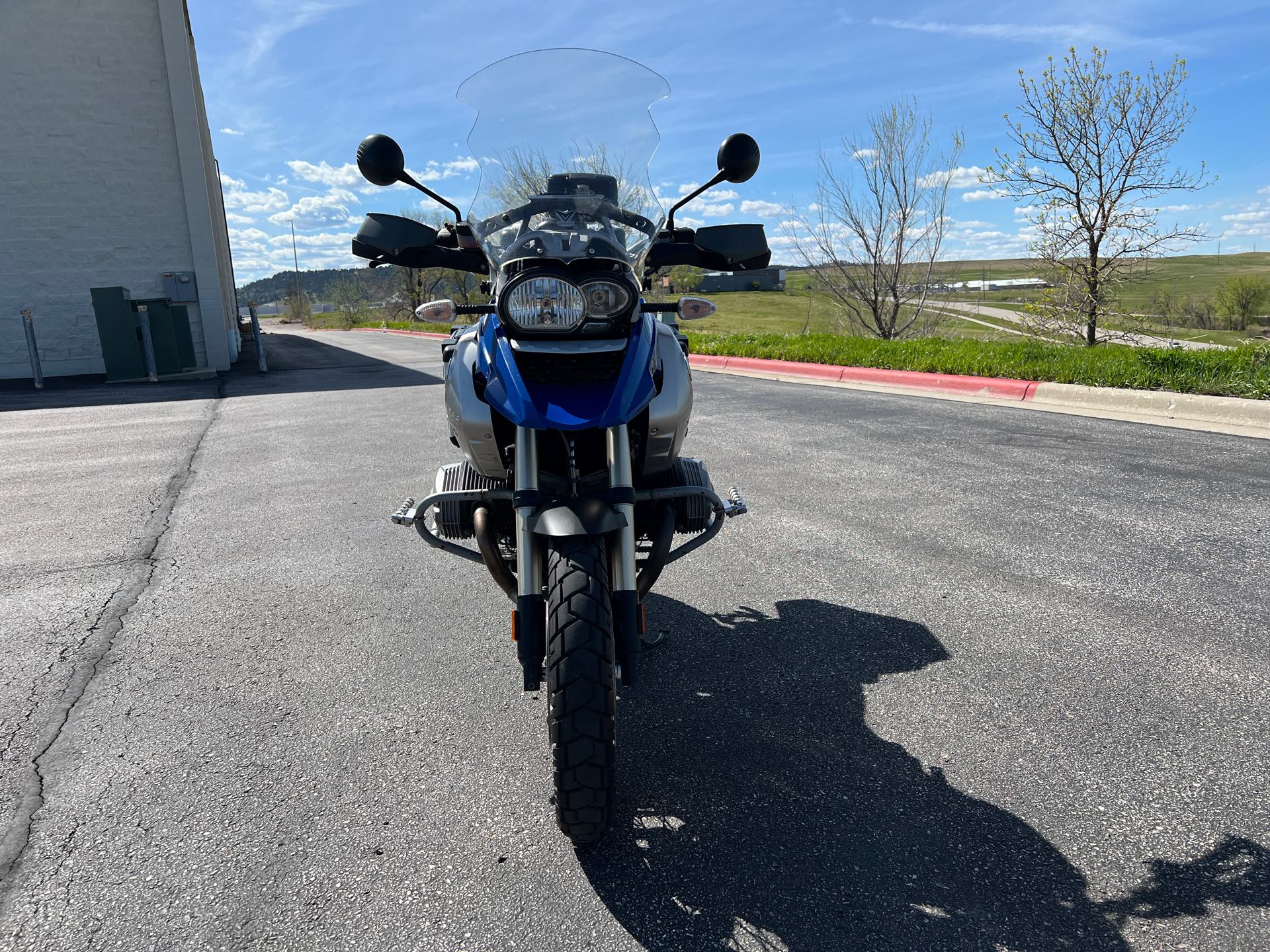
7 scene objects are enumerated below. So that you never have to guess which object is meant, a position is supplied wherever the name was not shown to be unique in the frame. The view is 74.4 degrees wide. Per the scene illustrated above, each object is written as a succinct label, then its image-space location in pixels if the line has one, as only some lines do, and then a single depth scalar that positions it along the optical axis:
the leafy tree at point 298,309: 78.00
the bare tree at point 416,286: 57.20
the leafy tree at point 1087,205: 12.91
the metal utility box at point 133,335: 15.51
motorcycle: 2.23
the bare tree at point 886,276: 17.16
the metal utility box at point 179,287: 17.88
